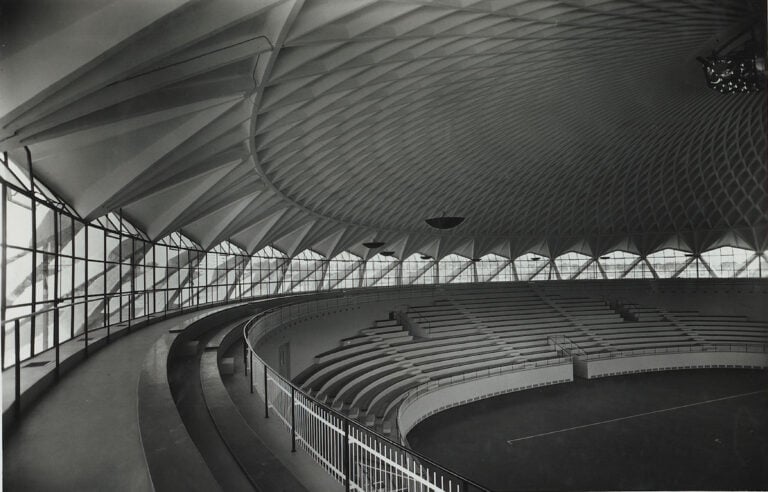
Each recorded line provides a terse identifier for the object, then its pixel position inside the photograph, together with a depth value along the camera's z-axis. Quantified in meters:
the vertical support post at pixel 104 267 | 17.41
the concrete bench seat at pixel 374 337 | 28.77
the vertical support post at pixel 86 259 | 15.21
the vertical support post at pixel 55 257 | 12.06
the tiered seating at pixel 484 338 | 22.09
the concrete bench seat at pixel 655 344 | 33.75
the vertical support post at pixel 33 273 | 10.89
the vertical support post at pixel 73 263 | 14.44
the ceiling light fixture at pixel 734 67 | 17.44
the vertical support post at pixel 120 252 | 19.48
